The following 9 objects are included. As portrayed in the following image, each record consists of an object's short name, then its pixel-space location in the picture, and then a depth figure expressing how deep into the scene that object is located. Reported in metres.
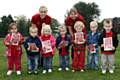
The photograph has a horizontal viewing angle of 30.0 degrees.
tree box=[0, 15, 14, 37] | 43.43
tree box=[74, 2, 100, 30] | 58.73
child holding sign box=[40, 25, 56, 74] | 7.52
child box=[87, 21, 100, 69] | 7.67
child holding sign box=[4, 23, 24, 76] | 7.40
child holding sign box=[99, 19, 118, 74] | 7.35
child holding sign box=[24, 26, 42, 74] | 7.41
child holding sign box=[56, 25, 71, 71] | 7.74
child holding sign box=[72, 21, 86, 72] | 7.60
